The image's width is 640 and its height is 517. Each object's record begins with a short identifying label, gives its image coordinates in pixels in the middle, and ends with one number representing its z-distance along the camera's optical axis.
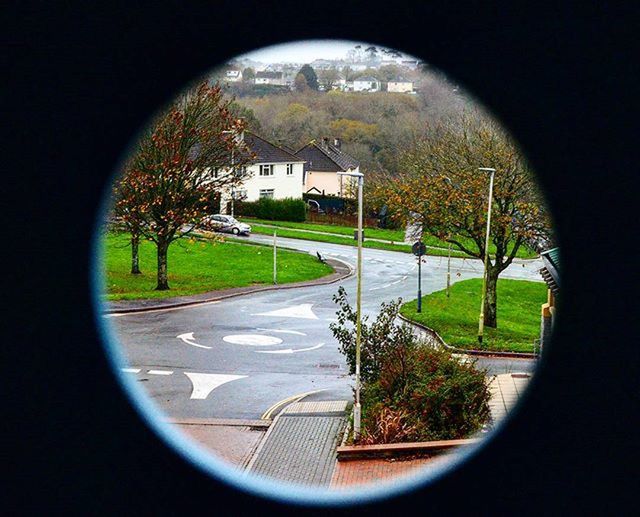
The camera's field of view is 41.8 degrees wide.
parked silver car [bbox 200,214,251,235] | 49.69
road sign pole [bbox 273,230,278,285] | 35.62
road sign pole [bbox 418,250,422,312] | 30.67
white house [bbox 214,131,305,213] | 61.69
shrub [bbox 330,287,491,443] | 15.94
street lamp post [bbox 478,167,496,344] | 24.89
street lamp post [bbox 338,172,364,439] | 15.97
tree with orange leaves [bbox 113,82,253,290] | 32.00
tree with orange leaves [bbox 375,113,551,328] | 27.22
